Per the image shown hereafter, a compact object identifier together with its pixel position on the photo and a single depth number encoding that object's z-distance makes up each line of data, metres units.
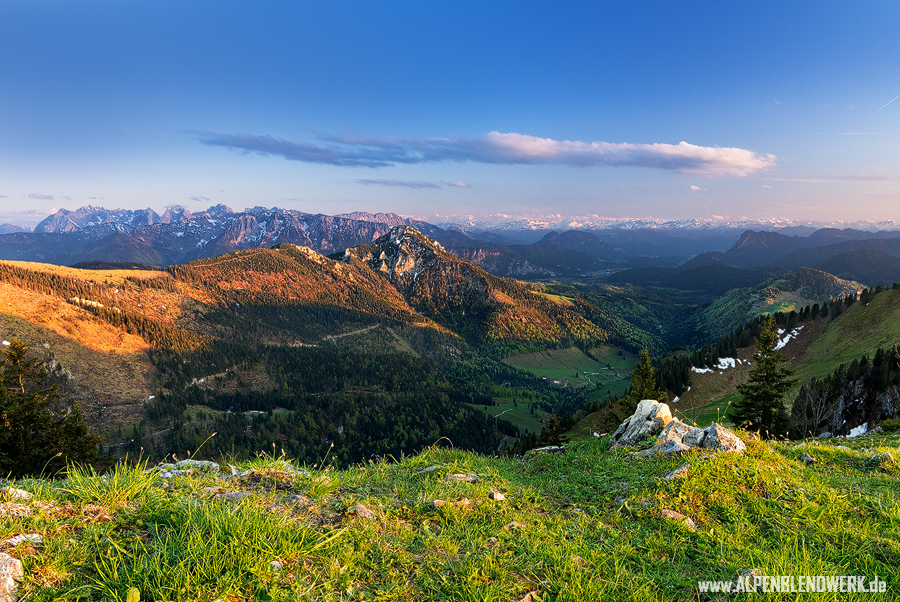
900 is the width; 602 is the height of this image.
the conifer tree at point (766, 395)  39.12
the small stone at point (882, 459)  10.31
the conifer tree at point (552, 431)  41.42
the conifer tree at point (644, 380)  51.53
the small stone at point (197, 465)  9.17
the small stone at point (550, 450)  14.33
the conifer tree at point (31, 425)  26.89
